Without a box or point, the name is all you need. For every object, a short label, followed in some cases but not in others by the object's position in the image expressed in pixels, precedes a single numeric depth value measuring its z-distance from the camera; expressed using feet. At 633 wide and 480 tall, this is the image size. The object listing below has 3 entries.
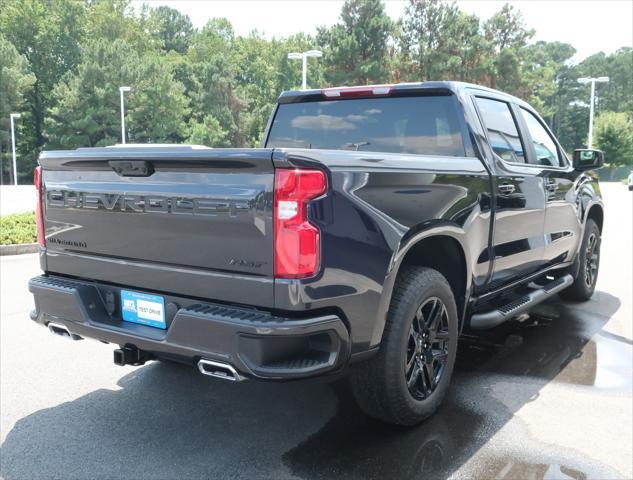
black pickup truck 8.48
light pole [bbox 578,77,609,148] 102.89
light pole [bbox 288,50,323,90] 75.51
